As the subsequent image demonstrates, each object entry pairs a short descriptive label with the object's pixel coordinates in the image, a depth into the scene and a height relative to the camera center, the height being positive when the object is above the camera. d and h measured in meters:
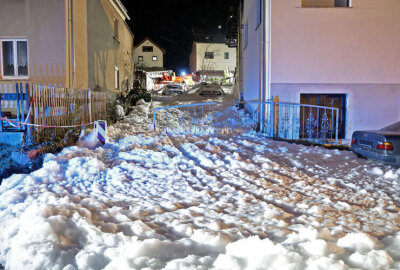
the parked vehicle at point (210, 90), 29.45 +0.75
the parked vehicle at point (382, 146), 7.27 -0.97
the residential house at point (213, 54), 54.34 +6.81
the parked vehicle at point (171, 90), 32.81 +0.85
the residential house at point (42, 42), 12.78 +2.05
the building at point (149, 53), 55.27 +7.07
